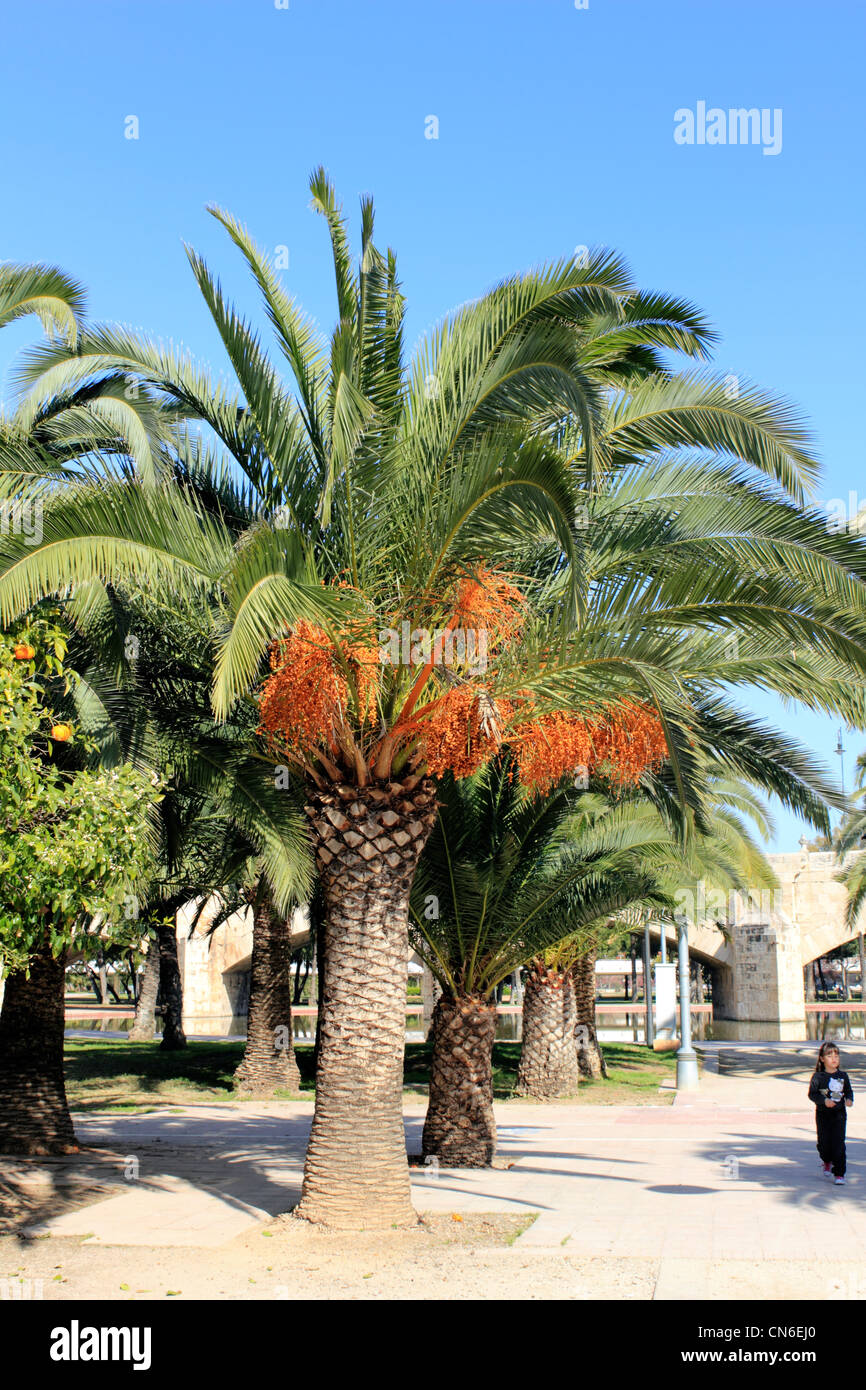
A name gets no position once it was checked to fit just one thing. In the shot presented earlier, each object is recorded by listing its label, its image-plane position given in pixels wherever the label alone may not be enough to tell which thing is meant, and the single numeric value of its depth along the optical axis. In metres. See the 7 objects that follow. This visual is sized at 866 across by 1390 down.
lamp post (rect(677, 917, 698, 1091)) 21.03
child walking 10.75
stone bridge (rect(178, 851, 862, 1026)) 40.19
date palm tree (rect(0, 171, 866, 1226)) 7.64
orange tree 6.48
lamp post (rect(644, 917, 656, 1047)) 31.97
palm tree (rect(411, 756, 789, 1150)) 11.77
